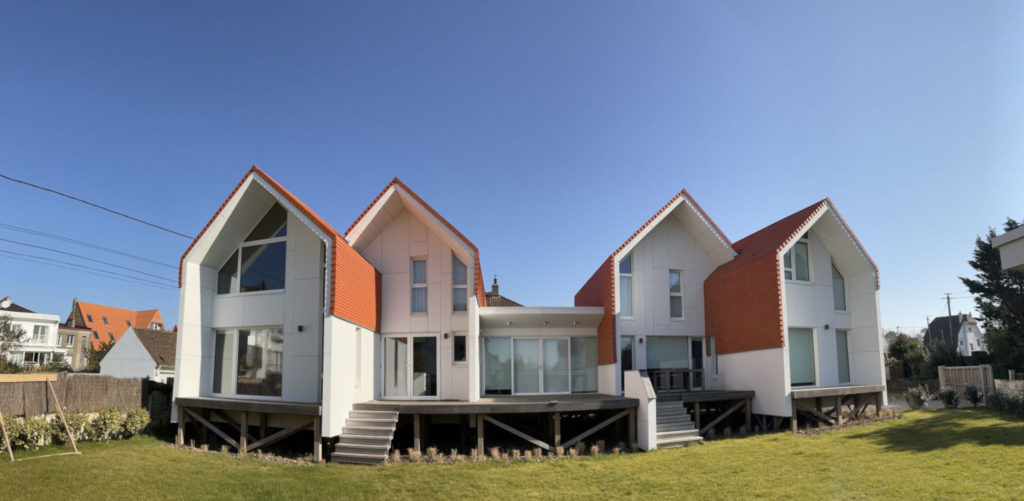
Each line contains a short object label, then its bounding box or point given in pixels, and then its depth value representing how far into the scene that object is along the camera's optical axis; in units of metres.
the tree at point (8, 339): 33.63
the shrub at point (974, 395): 17.16
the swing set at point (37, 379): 12.13
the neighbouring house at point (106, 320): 50.62
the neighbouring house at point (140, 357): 32.62
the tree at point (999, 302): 27.25
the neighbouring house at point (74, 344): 47.80
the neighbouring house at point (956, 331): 50.67
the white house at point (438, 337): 13.66
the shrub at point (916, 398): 18.20
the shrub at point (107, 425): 13.24
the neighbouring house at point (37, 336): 43.41
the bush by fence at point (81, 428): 11.91
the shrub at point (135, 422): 13.92
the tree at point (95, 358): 37.13
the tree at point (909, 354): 28.32
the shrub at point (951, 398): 17.30
